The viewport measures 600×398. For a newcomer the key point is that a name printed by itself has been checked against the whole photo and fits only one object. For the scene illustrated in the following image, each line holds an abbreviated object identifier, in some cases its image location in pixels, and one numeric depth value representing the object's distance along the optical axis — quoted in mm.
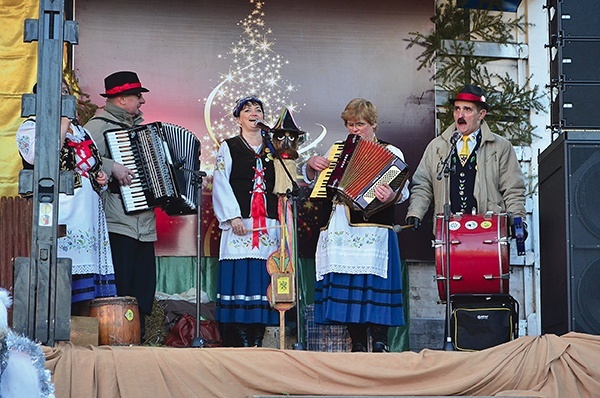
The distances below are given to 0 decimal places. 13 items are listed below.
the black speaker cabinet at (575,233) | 9719
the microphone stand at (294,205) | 10820
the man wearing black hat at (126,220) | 11134
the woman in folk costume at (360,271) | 11106
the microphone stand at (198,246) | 10100
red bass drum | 10522
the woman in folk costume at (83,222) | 10118
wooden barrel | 9621
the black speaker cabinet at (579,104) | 10222
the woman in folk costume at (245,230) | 11441
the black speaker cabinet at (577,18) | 10343
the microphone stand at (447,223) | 10268
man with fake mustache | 11319
